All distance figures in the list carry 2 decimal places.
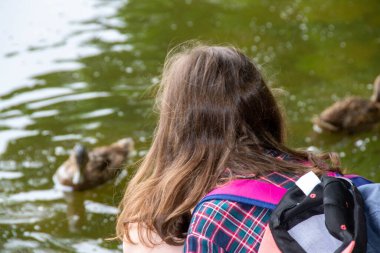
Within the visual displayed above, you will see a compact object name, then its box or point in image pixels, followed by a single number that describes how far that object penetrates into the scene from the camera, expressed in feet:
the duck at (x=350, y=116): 37.13
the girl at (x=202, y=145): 14.21
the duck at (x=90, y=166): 33.09
